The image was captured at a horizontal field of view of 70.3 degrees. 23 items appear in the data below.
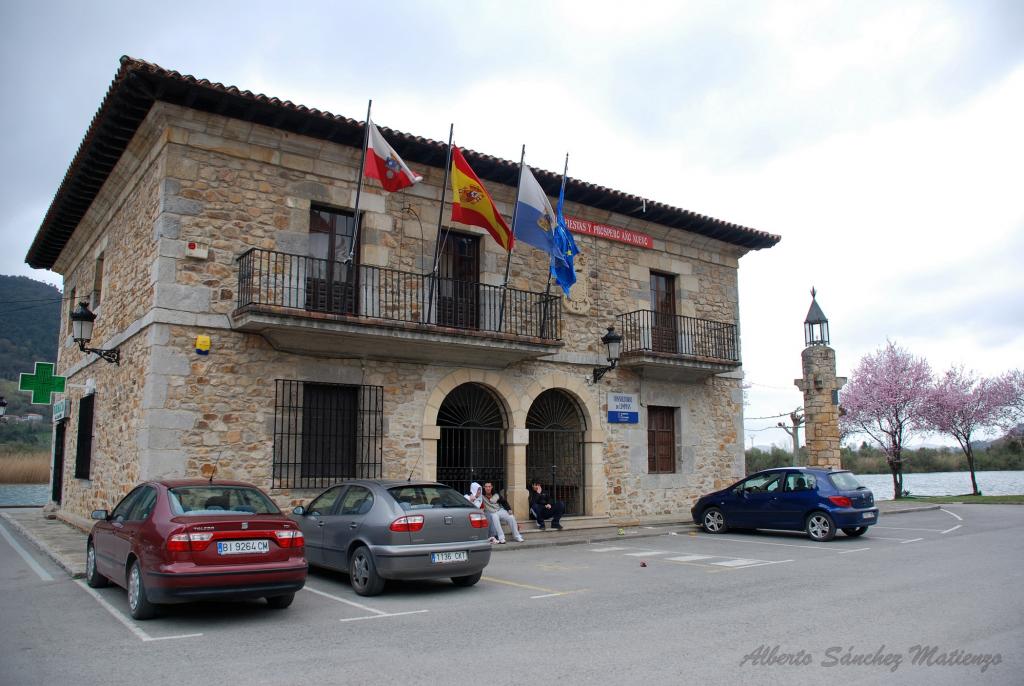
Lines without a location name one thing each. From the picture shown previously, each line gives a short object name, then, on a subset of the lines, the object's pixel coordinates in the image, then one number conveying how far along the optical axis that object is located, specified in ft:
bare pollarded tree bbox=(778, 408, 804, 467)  89.66
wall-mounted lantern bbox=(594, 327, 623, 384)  50.01
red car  20.72
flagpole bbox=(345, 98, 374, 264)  38.73
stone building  37.45
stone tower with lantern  64.03
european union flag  47.29
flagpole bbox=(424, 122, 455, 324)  42.46
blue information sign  53.42
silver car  25.73
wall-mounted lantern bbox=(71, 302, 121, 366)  42.37
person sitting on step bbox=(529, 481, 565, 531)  46.70
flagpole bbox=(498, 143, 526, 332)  45.60
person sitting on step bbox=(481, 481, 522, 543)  41.22
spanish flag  42.55
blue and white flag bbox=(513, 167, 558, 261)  45.73
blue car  43.32
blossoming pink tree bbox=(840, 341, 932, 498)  94.32
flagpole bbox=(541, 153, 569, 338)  48.07
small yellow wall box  37.14
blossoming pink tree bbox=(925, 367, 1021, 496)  95.35
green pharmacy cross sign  53.11
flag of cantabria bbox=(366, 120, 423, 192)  39.27
